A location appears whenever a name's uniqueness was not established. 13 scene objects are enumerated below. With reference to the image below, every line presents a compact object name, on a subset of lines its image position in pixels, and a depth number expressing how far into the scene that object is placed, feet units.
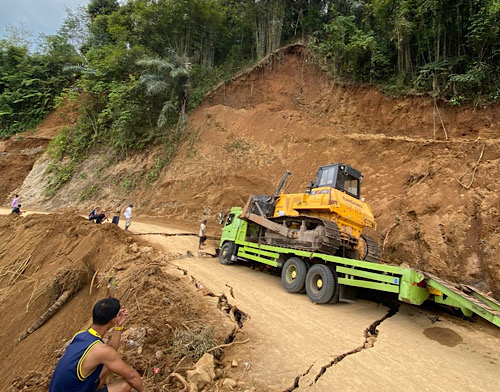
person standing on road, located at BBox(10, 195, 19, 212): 54.66
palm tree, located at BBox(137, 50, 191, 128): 69.92
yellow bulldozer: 26.81
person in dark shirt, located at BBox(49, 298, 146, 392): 8.95
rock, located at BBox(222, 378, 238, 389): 12.00
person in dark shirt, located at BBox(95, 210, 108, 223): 45.86
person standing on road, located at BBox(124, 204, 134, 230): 44.86
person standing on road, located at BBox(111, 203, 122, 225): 66.65
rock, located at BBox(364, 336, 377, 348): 16.92
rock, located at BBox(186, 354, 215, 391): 12.02
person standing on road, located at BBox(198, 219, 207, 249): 42.67
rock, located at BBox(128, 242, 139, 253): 32.99
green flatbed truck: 18.75
